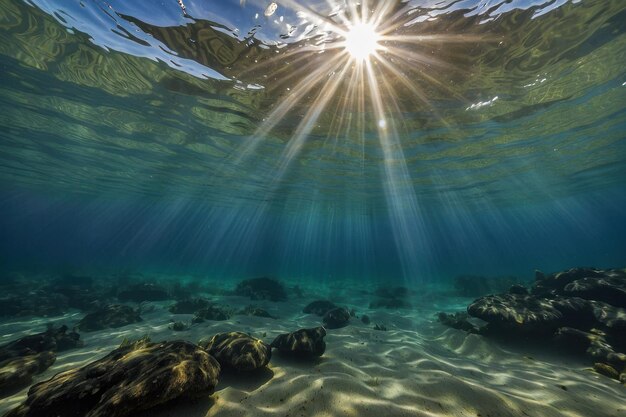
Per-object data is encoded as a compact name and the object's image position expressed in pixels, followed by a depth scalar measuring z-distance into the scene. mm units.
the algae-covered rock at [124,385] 3393
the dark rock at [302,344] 6582
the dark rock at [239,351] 5422
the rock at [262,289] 18408
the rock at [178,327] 9797
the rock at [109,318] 11336
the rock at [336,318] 12009
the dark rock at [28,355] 5637
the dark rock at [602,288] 8906
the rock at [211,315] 11540
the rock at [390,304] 18641
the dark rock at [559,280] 10547
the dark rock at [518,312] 8312
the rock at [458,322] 9969
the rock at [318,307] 15170
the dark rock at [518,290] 11000
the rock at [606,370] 6223
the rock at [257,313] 13180
